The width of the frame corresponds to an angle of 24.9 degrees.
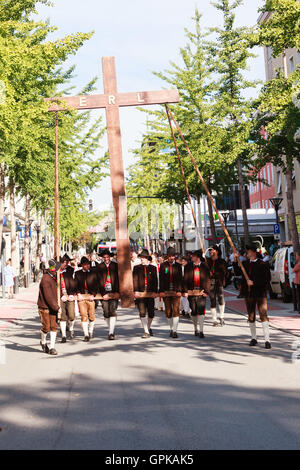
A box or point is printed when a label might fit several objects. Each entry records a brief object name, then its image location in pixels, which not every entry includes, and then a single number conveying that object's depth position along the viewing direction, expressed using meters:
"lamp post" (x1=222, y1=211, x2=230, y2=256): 38.97
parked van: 22.02
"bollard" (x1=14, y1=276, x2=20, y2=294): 33.12
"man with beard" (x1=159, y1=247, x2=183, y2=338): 14.34
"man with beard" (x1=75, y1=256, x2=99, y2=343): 14.38
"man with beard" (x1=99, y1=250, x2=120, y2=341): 14.09
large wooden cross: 11.77
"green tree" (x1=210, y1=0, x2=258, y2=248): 28.42
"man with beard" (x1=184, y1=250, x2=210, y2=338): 14.27
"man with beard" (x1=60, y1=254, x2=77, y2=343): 14.30
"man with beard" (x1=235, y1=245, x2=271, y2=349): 12.11
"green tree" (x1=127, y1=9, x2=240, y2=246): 29.16
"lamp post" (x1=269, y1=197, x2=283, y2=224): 35.33
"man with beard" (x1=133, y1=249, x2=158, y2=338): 14.21
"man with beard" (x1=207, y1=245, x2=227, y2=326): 16.53
